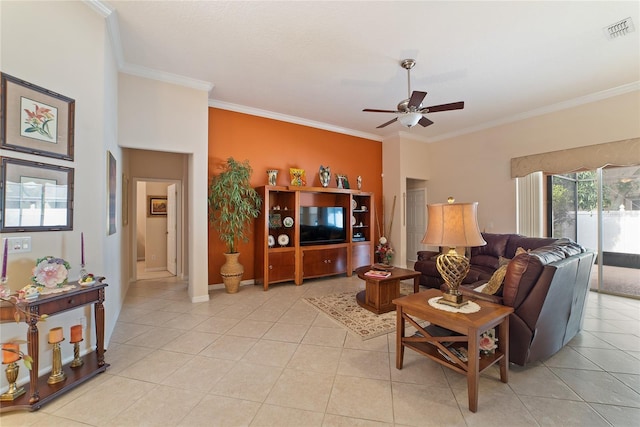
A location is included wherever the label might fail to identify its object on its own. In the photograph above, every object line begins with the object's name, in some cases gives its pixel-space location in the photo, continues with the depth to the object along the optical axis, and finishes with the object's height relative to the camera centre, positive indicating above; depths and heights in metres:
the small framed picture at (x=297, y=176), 5.12 +0.76
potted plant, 4.12 +0.09
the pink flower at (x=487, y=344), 1.98 -1.00
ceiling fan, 3.05 +1.29
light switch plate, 1.86 -0.22
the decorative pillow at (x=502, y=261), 3.69 -0.68
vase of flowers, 4.65 -0.71
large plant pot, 4.23 -0.97
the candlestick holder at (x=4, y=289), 1.65 -0.48
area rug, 2.92 -1.31
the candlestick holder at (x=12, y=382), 1.73 -1.14
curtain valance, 3.88 +0.92
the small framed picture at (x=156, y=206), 6.41 +0.21
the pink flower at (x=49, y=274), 1.82 -0.42
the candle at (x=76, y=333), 2.10 -0.97
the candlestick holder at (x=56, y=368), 1.91 -1.15
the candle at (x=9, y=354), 1.69 -0.92
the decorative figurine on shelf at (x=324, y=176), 5.34 +0.79
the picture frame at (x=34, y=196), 1.83 +0.14
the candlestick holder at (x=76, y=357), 2.12 -1.19
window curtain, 4.89 +0.17
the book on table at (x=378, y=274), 3.46 -0.82
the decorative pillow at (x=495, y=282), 2.31 -0.63
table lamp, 1.87 -0.16
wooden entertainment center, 4.57 -0.48
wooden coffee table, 3.40 -1.04
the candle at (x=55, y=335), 1.91 -0.89
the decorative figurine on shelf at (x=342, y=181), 5.62 +0.74
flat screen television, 4.97 -0.22
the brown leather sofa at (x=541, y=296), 2.03 -0.70
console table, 1.70 -0.95
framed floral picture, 1.84 +0.74
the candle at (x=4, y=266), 1.72 -0.34
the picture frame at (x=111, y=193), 2.68 +0.23
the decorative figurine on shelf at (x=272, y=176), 4.79 +0.71
